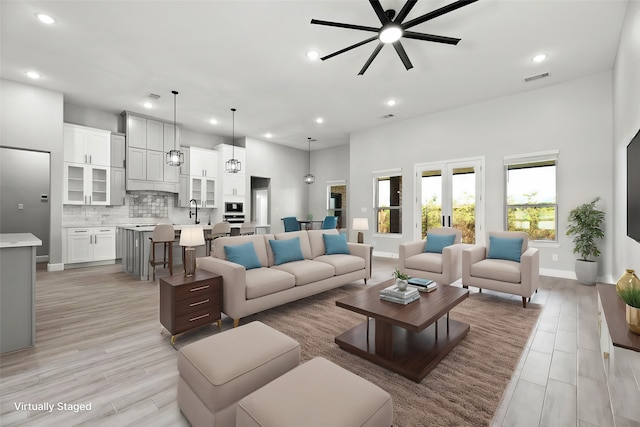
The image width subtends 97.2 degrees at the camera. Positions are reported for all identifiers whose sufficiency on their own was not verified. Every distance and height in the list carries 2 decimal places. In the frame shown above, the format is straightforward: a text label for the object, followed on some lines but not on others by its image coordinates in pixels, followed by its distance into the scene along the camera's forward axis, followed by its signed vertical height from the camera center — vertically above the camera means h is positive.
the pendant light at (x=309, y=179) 8.81 +1.07
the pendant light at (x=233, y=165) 6.55 +1.11
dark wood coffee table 2.06 -1.09
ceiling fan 2.60 +1.91
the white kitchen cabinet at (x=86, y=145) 5.71 +1.39
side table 2.52 -0.84
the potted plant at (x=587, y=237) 4.37 -0.34
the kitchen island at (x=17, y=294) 2.32 -0.70
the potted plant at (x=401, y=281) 2.50 -0.60
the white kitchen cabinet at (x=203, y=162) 7.55 +1.38
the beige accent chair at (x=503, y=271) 3.48 -0.74
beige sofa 2.81 -0.71
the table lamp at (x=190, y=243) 2.83 -0.31
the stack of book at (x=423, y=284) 2.73 -0.70
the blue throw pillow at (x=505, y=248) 3.95 -0.48
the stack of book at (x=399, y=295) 2.40 -0.71
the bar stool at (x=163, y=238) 4.63 -0.43
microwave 8.00 +0.16
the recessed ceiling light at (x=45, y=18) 3.26 +2.26
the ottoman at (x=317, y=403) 1.06 -0.77
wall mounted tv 2.29 +0.24
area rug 1.70 -1.17
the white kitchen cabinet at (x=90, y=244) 5.61 -0.68
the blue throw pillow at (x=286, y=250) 3.70 -0.50
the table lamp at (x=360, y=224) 5.65 -0.22
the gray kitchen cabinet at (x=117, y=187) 6.30 +0.55
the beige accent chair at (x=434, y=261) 4.20 -0.73
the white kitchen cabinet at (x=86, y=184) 5.73 +0.57
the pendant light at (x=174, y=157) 5.55 +1.08
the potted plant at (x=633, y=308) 1.53 -0.51
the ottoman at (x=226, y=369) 1.37 -0.81
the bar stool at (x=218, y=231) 5.46 -0.36
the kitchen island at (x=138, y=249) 4.80 -0.69
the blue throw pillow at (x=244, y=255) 3.21 -0.49
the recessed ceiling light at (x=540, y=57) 4.06 +2.30
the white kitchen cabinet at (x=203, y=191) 7.61 +0.58
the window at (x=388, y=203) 7.15 +0.28
